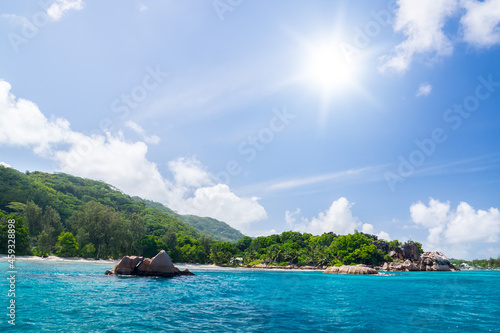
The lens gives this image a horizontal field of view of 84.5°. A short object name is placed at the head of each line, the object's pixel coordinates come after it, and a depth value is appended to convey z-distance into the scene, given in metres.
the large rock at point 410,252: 173.38
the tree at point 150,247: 128.50
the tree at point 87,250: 111.50
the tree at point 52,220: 115.31
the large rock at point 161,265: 56.28
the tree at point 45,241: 99.38
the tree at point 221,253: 152.62
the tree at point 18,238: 80.81
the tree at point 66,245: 105.62
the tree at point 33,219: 112.19
